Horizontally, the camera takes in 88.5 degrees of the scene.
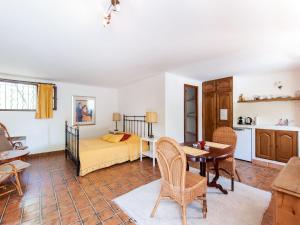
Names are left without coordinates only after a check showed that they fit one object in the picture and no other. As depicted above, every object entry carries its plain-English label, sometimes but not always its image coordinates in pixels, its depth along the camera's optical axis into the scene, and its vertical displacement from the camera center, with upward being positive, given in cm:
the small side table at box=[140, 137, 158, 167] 366 -103
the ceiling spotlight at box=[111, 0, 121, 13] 129 +92
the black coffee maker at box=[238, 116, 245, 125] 423 -22
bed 304 -87
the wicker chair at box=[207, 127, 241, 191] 248 -51
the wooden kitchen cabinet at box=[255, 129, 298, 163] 324 -72
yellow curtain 427 +28
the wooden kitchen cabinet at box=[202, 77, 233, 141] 430 +22
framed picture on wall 497 +6
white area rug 177 -124
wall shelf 343 +30
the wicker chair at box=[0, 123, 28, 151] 322 -71
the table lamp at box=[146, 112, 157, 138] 379 -13
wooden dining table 197 -56
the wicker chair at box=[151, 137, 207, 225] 159 -76
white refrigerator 380 -82
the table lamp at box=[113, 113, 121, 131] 522 -17
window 392 +44
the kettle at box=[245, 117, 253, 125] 411 -23
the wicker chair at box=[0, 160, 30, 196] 219 -87
